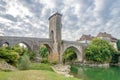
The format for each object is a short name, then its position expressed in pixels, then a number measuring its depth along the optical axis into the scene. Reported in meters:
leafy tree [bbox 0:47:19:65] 10.27
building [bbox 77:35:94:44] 33.62
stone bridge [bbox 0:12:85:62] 19.26
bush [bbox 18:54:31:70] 9.13
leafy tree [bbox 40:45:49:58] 29.88
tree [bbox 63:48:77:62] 26.40
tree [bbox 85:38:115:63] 23.41
